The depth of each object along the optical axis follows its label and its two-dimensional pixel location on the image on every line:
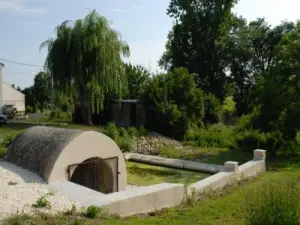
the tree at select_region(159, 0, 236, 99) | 35.81
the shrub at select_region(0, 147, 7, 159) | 11.75
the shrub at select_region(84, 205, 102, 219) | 6.20
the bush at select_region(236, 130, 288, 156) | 17.92
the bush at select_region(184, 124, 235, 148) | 20.25
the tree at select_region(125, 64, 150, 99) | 33.22
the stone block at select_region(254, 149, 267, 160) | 14.07
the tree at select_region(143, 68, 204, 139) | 22.64
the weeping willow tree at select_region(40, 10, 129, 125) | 24.02
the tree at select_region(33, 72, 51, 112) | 51.84
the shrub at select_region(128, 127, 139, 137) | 20.26
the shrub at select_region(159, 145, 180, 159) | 17.08
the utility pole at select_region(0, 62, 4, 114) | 32.80
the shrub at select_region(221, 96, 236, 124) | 30.25
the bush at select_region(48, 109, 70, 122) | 33.62
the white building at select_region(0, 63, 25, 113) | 44.91
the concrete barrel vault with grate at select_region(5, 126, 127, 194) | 8.89
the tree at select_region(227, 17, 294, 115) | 38.92
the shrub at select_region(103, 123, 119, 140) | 18.36
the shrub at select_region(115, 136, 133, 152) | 17.66
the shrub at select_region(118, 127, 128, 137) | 19.31
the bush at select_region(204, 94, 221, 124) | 25.92
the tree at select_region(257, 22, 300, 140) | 16.44
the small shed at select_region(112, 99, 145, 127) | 26.21
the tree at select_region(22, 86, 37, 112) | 53.28
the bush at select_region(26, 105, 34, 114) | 49.75
